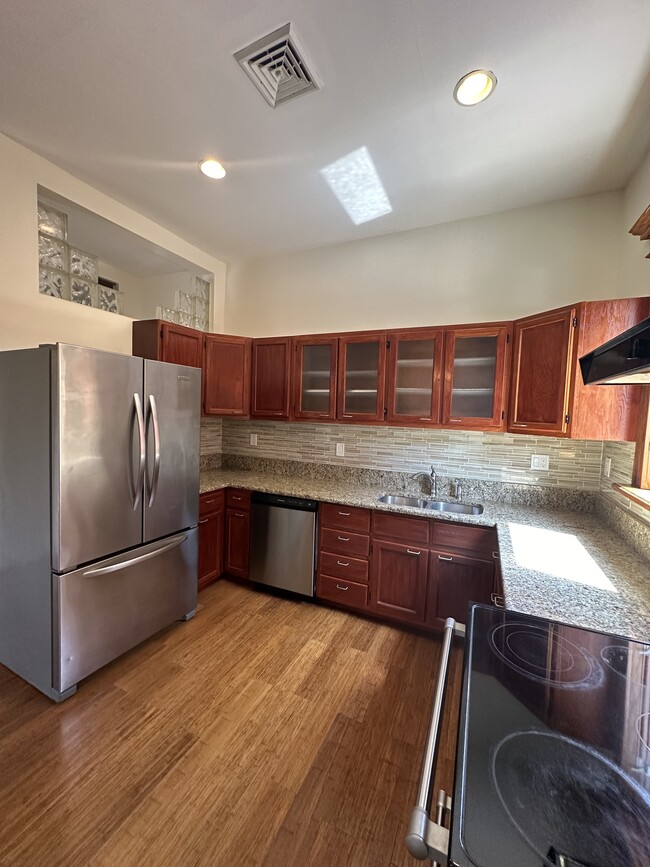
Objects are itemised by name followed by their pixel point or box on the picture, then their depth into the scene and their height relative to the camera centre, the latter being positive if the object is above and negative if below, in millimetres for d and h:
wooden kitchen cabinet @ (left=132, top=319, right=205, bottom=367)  2680 +522
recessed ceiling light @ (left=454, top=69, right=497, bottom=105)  1503 +1472
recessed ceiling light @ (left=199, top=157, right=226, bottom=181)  2096 +1470
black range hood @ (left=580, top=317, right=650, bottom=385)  873 +197
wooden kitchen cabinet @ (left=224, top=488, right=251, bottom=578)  2975 -1034
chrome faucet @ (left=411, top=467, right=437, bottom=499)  2773 -482
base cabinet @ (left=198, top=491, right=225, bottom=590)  2850 -1061
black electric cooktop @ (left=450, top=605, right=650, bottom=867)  544 -666
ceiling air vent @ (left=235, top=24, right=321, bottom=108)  1397 +1468
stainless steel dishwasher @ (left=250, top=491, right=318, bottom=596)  2746 -1035
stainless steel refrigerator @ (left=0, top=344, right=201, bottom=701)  1743 -547
